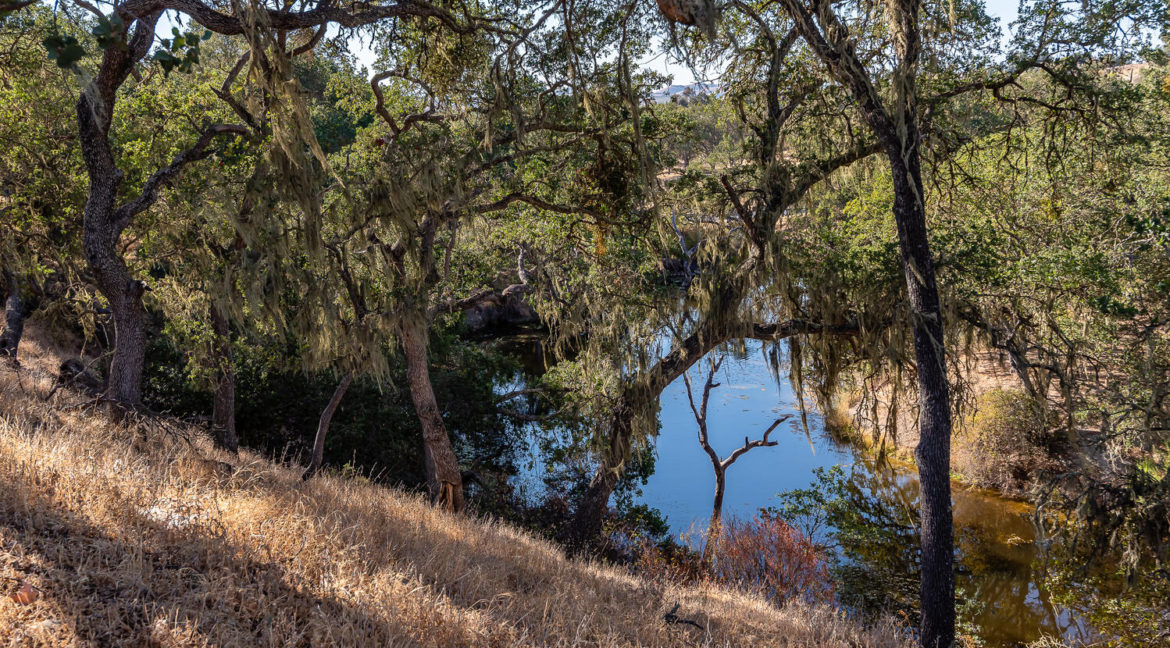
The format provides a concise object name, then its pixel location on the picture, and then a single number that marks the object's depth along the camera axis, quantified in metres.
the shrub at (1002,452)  14.45
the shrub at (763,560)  11.02
